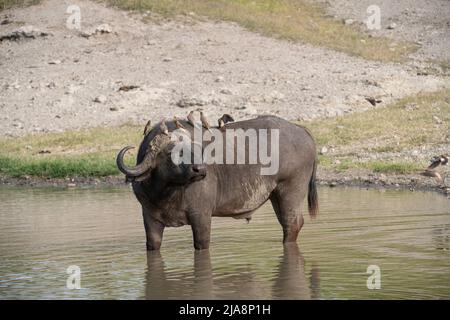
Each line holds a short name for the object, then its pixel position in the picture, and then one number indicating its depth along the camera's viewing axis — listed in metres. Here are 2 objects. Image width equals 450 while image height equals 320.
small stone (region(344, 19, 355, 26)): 35.41
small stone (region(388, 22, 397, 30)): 34.98
